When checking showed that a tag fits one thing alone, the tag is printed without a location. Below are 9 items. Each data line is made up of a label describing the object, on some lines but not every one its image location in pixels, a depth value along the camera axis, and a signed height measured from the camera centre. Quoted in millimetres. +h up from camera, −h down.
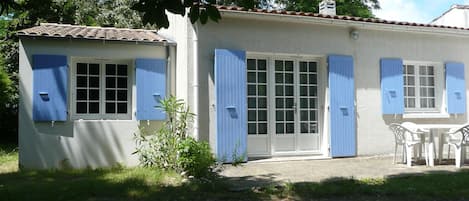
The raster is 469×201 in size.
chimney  11477 +2711
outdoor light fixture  10195 +1784
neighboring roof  12109 +2901
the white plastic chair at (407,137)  8508 -496
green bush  7469 -811
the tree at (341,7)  23344 +5716
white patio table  8531 -526
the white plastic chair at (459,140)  8336 -527
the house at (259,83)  8555 +610
